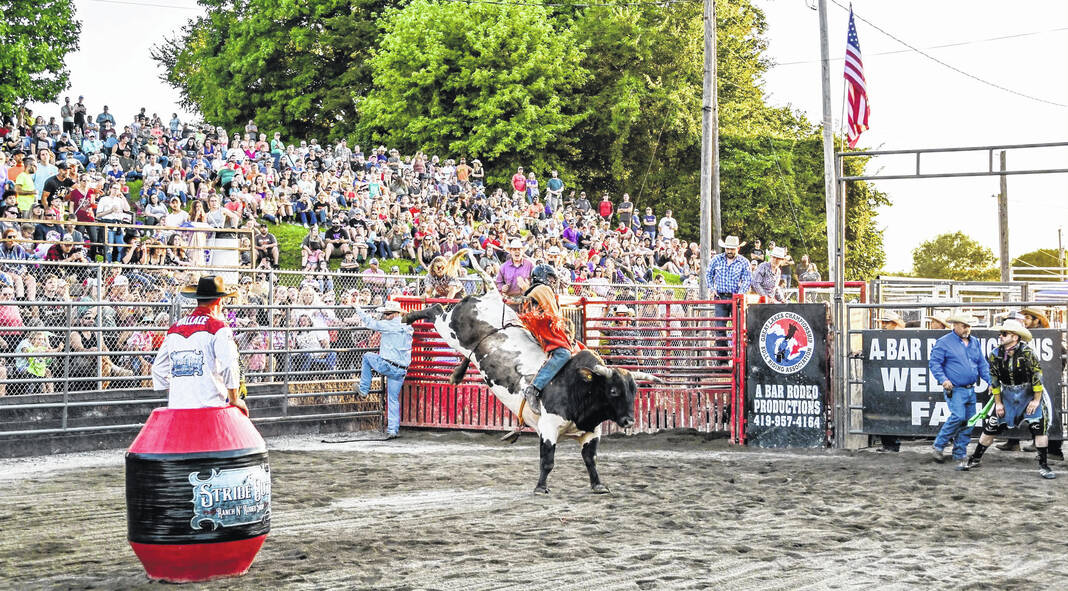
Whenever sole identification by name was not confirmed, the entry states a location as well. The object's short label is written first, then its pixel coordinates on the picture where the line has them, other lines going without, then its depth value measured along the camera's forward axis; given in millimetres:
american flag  19750
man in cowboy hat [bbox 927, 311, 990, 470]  13211
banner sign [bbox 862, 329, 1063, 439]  13891
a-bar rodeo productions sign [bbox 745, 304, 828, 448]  14867
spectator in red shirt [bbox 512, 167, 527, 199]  35656
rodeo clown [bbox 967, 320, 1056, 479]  12461
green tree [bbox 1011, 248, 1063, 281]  112750
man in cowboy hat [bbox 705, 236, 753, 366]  16781
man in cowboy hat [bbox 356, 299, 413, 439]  16234
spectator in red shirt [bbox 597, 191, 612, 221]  38062
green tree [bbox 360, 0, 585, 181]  42844
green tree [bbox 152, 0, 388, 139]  49531
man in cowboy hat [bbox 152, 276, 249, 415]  7641
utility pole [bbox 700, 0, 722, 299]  22281
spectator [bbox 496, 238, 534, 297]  16688
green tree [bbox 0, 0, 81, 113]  39438
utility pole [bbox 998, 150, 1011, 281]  34344
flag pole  25828
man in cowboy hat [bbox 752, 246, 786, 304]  18453
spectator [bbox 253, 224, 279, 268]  20469
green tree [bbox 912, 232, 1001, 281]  112200
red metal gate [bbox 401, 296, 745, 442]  15602
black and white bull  10812
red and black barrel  7070
